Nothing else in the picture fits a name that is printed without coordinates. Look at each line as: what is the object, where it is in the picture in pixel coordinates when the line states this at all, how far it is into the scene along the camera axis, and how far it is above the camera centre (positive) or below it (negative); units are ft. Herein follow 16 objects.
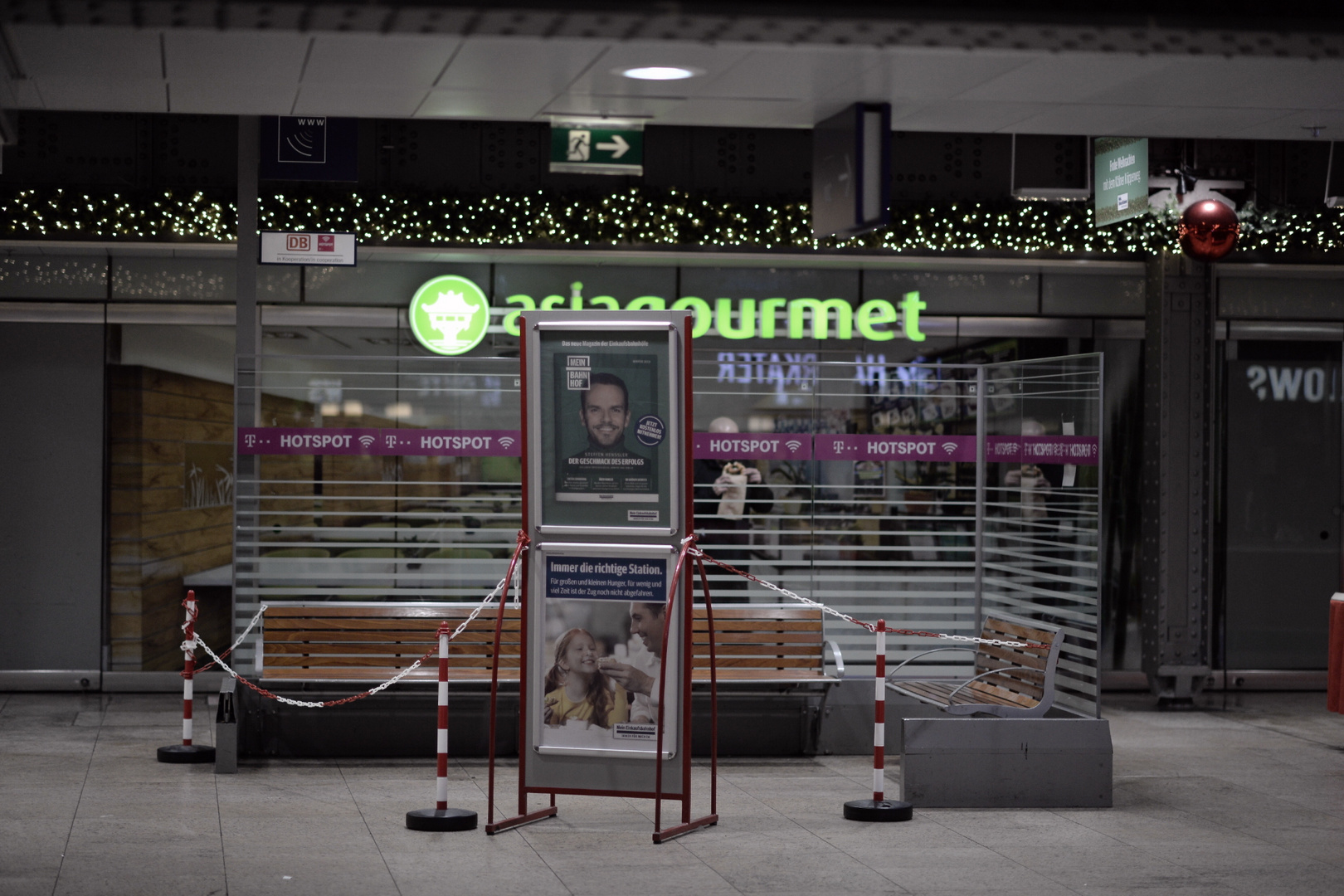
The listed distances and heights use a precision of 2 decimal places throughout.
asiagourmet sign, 41.91 +3.99
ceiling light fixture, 24.80 +6.40
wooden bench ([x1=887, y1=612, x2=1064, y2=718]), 28.78 -4.58
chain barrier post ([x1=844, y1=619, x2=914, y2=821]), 26.02 -5.73
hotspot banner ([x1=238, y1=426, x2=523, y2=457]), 34.78 +0.22
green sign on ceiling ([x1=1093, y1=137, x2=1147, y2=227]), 34.60 +6.64
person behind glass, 37.52 -1.34
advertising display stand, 24.77 -1.74
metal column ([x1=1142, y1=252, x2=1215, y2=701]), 42.19 -0.61
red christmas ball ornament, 39.75 +6.17
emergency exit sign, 28.30 +5.88
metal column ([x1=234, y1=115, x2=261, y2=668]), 34.37 +2.74
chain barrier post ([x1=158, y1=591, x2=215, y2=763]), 30.86 -5.77
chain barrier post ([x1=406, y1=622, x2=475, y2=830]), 24.54 -6.10
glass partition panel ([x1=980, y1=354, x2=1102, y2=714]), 31.22 -0.60
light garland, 40.22 +6.42
